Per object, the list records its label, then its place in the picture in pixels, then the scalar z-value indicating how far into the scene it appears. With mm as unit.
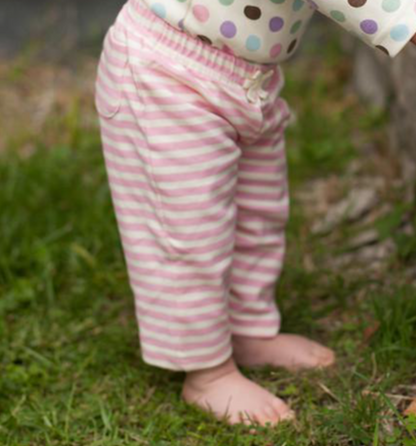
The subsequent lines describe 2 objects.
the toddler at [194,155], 1712
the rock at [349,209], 2187
